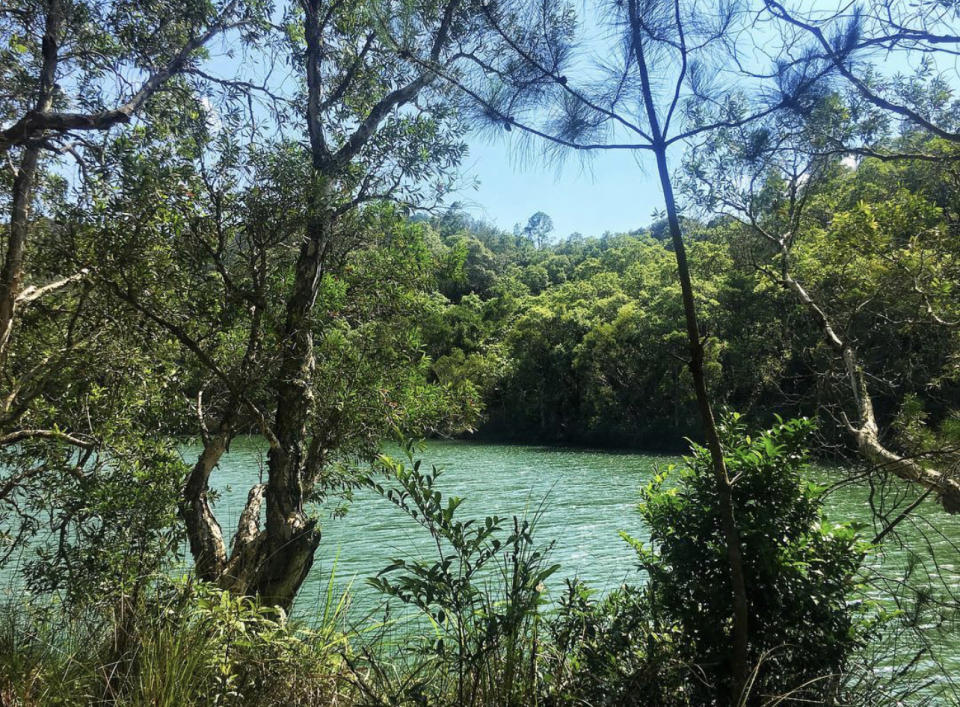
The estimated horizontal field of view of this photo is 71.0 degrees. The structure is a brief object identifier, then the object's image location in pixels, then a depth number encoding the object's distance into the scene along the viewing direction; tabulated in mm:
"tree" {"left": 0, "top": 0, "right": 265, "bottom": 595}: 3184
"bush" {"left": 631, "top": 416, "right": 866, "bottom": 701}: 2148
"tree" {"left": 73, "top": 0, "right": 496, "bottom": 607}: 3248
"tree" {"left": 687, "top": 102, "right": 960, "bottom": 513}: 2988
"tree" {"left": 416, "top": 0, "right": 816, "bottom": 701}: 2131
